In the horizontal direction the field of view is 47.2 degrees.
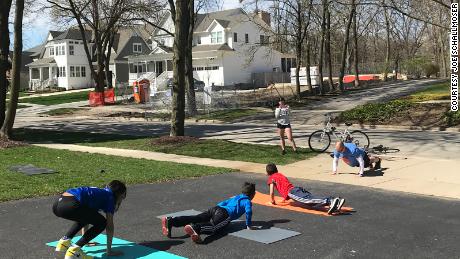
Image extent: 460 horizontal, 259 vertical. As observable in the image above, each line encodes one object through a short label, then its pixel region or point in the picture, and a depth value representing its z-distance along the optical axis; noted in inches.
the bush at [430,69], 2623.0
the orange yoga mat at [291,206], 346.0
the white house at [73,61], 2893.7
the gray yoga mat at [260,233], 281.3
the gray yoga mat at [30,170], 502.6
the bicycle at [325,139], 652.7
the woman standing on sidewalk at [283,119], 633.0
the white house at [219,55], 2352.4
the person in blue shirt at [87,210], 237.8
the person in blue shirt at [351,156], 478.0
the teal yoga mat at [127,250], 255.4
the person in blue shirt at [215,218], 278.7
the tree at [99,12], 1743.4
